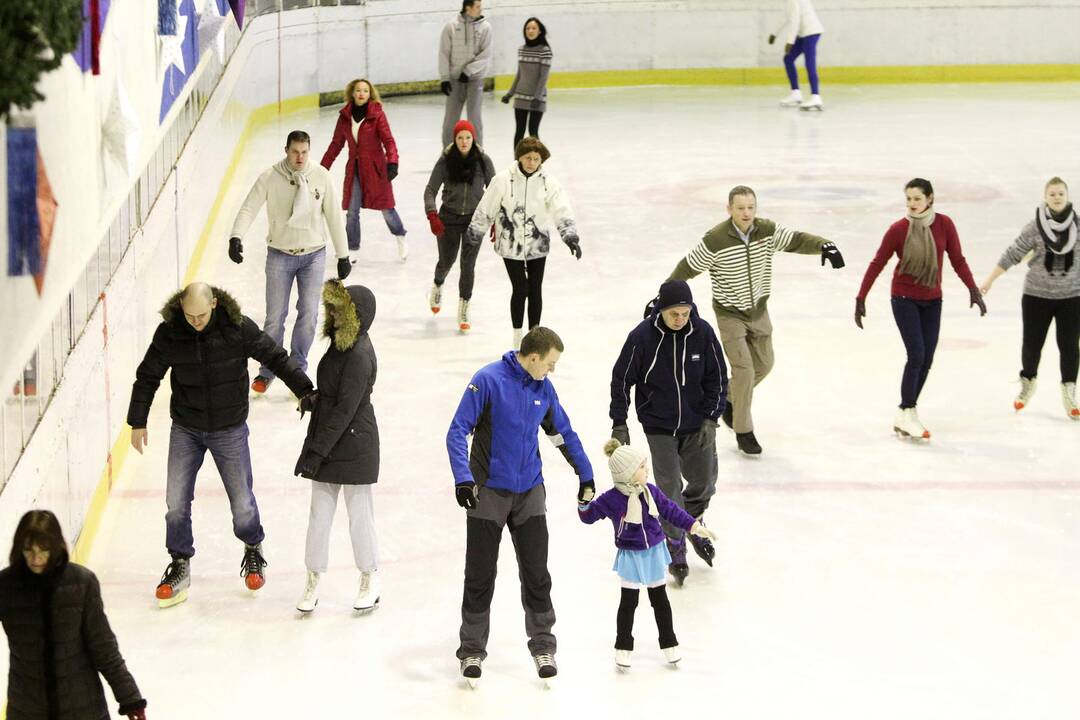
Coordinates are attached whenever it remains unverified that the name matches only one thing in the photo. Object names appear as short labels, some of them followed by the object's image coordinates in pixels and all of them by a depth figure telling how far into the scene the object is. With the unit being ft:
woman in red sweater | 59.41
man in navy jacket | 46.96
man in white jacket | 62.90
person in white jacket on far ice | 147.54
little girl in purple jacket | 41.78
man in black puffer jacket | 44.91
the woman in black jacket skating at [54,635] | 30.91
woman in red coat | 83.46
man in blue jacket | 41.45
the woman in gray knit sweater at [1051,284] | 61.36
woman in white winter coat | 67.31
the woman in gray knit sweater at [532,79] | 111.24
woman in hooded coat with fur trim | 44.32
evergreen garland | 24.00
